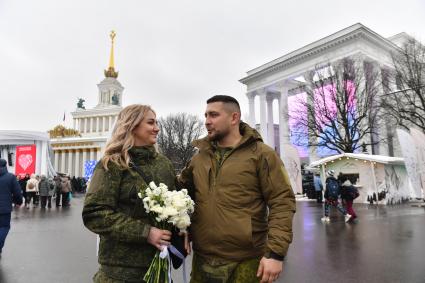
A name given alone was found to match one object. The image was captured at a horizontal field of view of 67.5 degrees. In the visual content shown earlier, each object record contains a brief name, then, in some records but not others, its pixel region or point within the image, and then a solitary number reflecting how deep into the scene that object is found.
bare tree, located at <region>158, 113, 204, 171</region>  55.22
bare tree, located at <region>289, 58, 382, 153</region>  26.03
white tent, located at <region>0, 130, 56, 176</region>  35.80
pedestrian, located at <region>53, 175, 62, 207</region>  21.17
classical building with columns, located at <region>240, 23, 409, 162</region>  34.84
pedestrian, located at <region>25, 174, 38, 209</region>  19.11
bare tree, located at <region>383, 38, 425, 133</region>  21.77
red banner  35.31
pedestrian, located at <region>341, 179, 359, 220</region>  12.48
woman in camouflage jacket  2.08
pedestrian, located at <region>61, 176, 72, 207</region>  20.62
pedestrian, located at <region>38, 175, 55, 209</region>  19.15
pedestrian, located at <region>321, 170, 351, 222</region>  12.64
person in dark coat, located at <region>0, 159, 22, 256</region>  6.39
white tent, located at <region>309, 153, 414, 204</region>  20.00
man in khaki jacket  2.33
